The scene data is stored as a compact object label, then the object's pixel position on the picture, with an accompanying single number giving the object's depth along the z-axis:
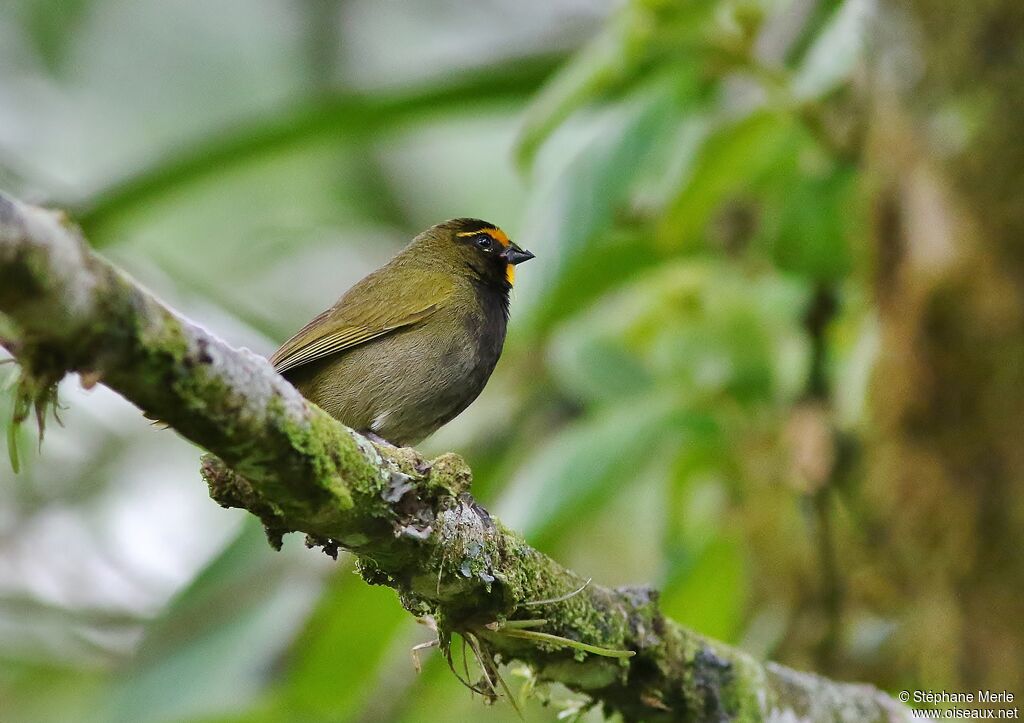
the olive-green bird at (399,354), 9.06
